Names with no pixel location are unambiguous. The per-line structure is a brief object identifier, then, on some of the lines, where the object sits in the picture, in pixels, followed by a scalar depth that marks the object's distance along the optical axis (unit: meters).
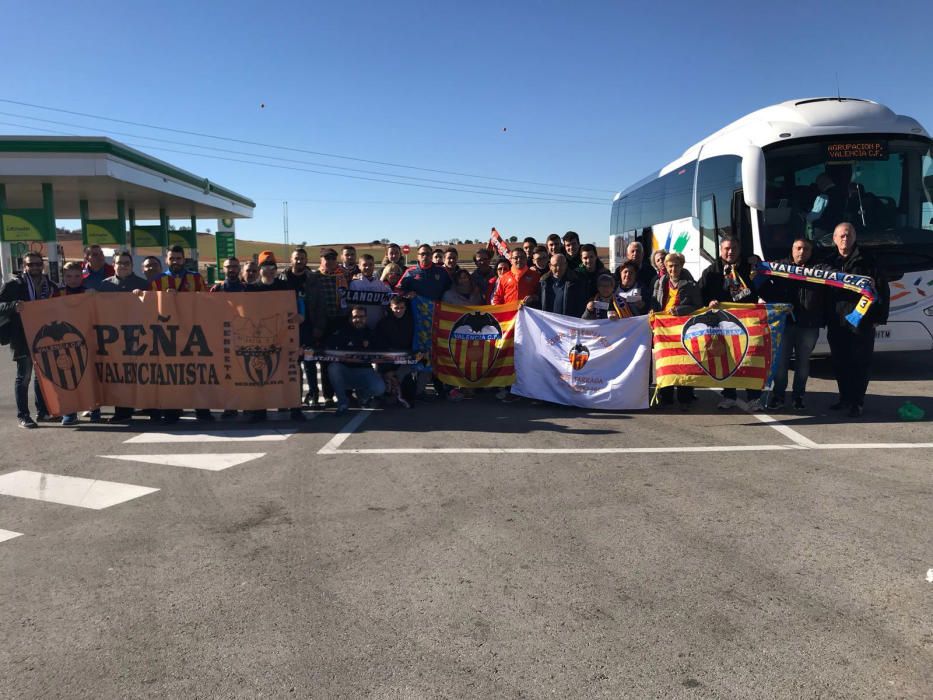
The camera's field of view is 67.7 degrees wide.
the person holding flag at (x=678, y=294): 8.35
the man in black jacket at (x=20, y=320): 8.12
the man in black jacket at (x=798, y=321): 8.15
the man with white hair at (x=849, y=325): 7.81
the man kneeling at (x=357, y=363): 8.76
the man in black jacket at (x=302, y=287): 8.71
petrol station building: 22.02
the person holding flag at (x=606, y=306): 8.81
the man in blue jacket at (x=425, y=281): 9.80
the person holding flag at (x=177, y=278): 8.74
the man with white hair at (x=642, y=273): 8.99
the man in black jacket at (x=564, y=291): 8.97
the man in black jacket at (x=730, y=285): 8.40
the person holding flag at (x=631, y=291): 8.80
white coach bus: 10.10
